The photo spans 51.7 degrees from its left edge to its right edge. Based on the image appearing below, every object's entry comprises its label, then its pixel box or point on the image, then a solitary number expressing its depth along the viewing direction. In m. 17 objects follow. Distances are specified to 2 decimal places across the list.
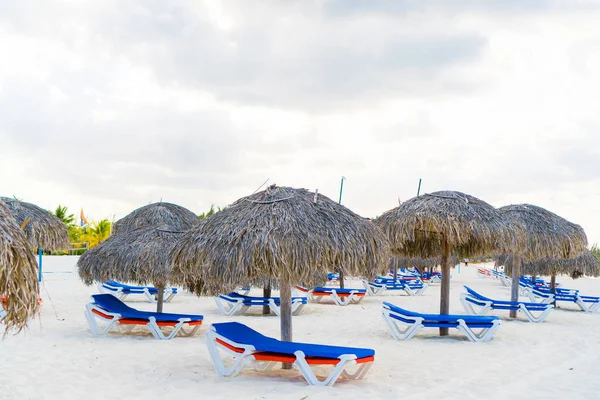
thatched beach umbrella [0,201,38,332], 4.28
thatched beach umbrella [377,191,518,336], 9.60
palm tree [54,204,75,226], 33.56
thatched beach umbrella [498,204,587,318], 12.80
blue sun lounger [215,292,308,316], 12.97
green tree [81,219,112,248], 33.81
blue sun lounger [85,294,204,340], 9.21
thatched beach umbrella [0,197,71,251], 13.05
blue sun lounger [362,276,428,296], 19.52
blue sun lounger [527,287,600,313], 15.43
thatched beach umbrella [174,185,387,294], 6.44
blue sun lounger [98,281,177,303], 16.22
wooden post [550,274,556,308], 17.37
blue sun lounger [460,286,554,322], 12.30
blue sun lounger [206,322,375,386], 5.99
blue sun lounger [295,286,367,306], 15.91
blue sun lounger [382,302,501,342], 9.25
